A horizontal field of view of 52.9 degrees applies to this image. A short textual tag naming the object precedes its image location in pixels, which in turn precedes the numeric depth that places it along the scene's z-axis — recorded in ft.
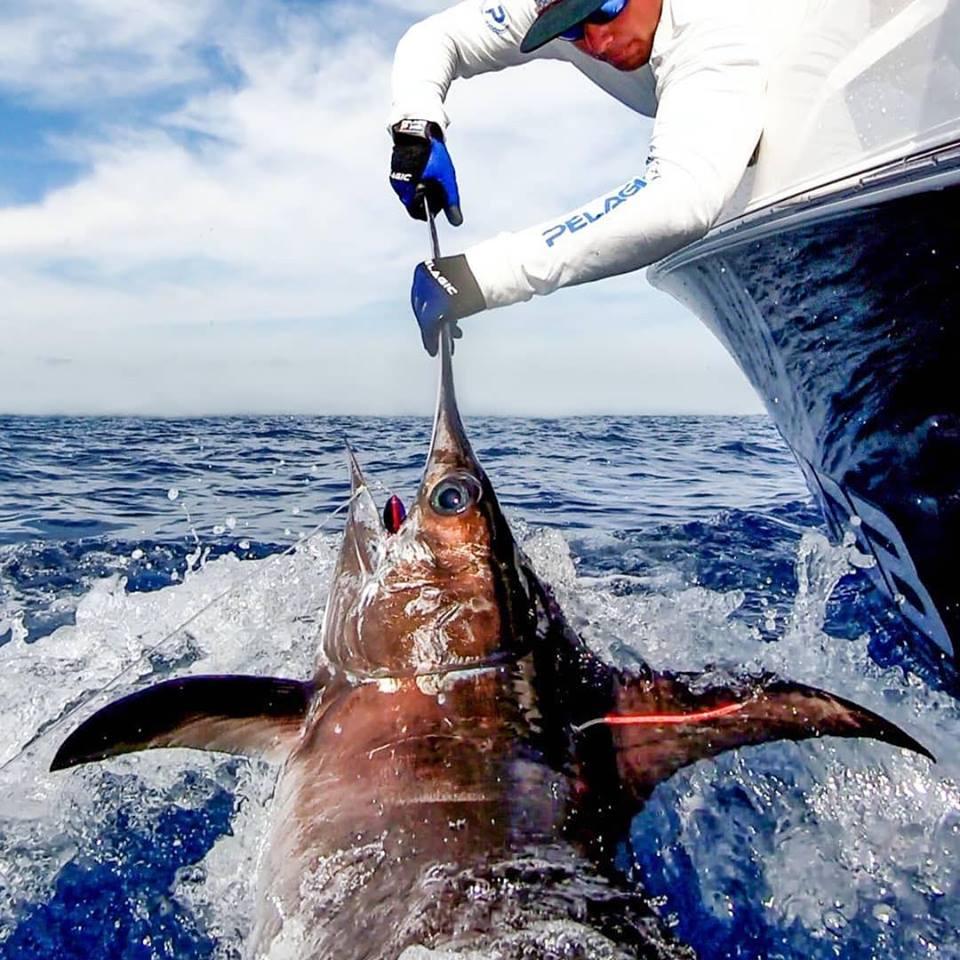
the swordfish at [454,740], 6.28
